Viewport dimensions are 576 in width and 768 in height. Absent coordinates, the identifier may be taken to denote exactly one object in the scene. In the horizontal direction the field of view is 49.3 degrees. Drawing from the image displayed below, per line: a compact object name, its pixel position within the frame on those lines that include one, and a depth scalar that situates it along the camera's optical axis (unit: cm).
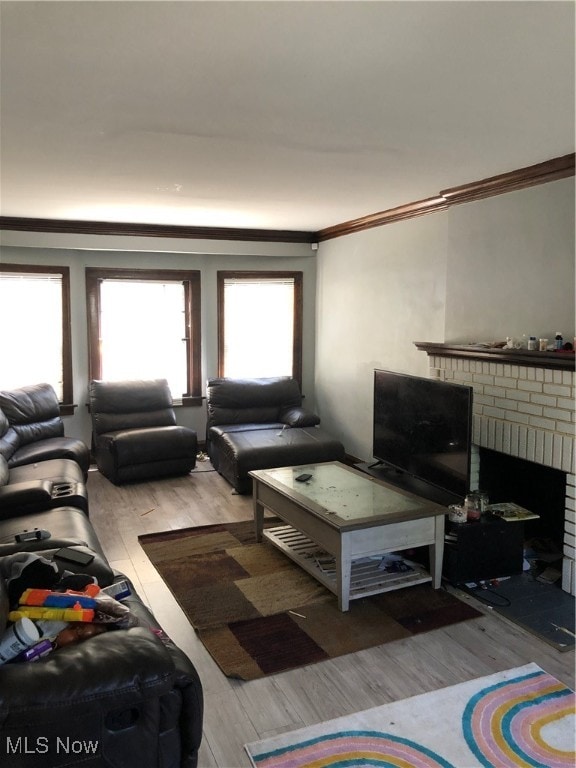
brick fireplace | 340
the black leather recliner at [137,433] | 553
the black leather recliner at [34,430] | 489
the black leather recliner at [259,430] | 530
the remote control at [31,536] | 292
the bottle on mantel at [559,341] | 344
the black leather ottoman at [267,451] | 527
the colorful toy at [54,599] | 207
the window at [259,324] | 675
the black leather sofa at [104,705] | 168
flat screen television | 367
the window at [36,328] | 591
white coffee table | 326
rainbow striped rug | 221
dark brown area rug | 291
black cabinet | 351
